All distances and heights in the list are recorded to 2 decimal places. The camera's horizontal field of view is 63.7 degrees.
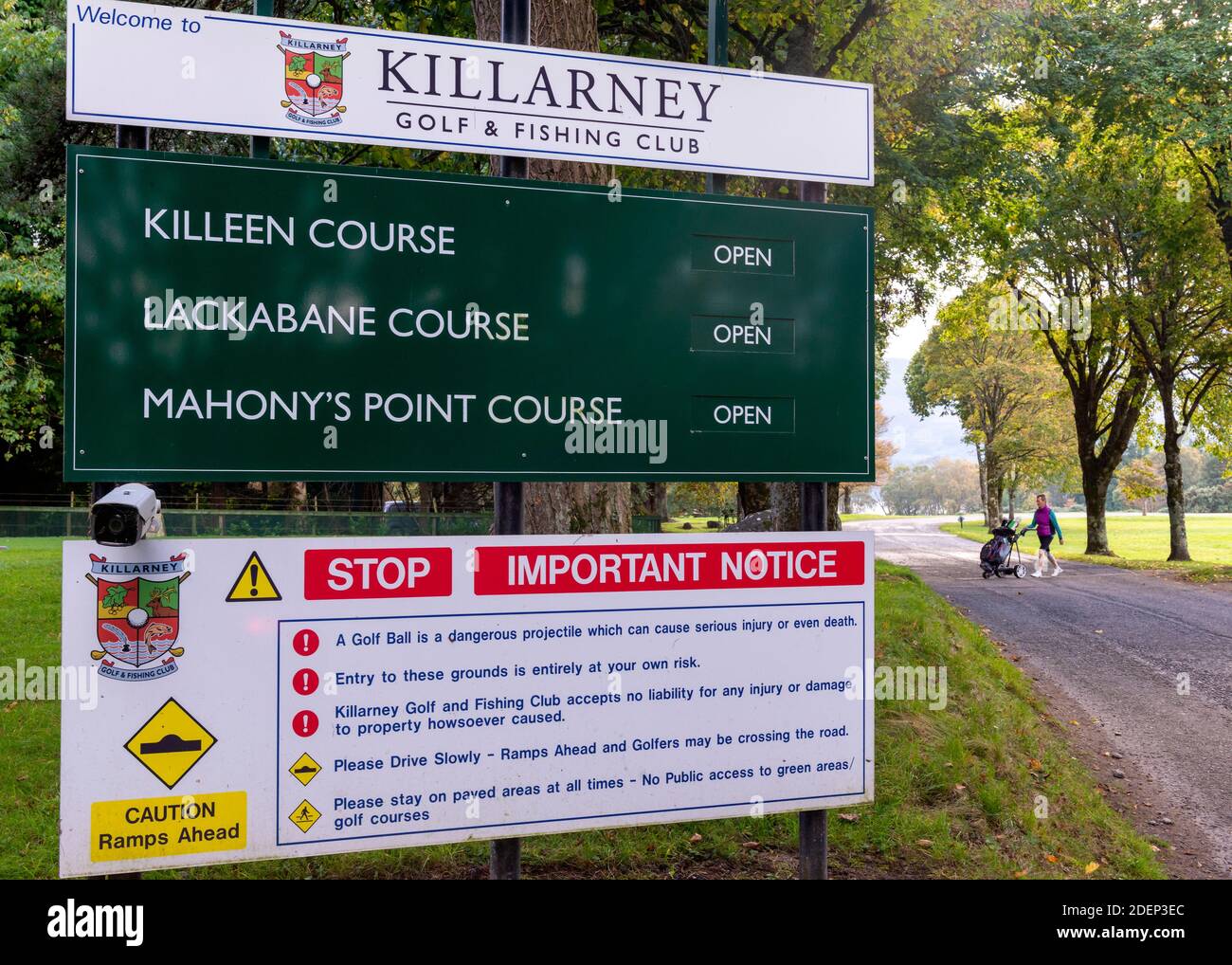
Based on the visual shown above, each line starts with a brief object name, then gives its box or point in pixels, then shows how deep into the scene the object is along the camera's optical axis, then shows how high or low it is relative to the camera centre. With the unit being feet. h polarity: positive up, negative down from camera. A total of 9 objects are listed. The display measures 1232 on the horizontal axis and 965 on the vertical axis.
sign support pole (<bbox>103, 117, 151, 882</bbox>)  12.20 +4.30
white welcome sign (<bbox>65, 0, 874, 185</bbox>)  12.10 +5.21
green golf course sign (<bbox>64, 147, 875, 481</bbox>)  11.90 +2.08
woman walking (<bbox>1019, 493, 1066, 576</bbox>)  71.20 -2.42
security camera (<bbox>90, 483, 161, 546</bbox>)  11.21 -0.35
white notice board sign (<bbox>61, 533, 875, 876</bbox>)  11.70 -2.66
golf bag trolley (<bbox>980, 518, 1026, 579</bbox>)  69.56 -4.68
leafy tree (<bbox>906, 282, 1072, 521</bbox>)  141.28 +14.16
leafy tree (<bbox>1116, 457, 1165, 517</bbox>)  143.23 +1.03
